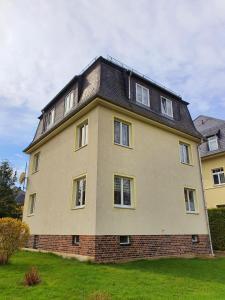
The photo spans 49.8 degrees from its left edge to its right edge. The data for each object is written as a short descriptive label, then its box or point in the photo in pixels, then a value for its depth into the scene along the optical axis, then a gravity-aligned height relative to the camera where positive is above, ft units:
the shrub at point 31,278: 21.17 -3.67
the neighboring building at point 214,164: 70.59 +20.34
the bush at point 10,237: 30.69 -0.28
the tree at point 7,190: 79.05 +14.26
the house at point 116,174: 34.76 +9.84
